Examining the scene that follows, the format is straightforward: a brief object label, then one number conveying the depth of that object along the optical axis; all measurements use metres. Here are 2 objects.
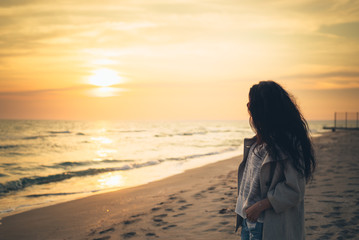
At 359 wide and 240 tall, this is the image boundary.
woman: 1.92
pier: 53.41
